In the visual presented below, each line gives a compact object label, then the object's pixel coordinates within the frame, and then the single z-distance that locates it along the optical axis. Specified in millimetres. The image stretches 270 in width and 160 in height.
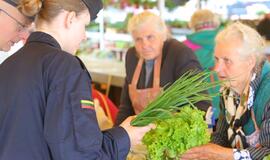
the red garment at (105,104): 3851
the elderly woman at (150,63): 3002
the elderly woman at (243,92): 2039
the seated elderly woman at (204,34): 3998
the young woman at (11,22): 1852
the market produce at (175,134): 1795
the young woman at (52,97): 1458
